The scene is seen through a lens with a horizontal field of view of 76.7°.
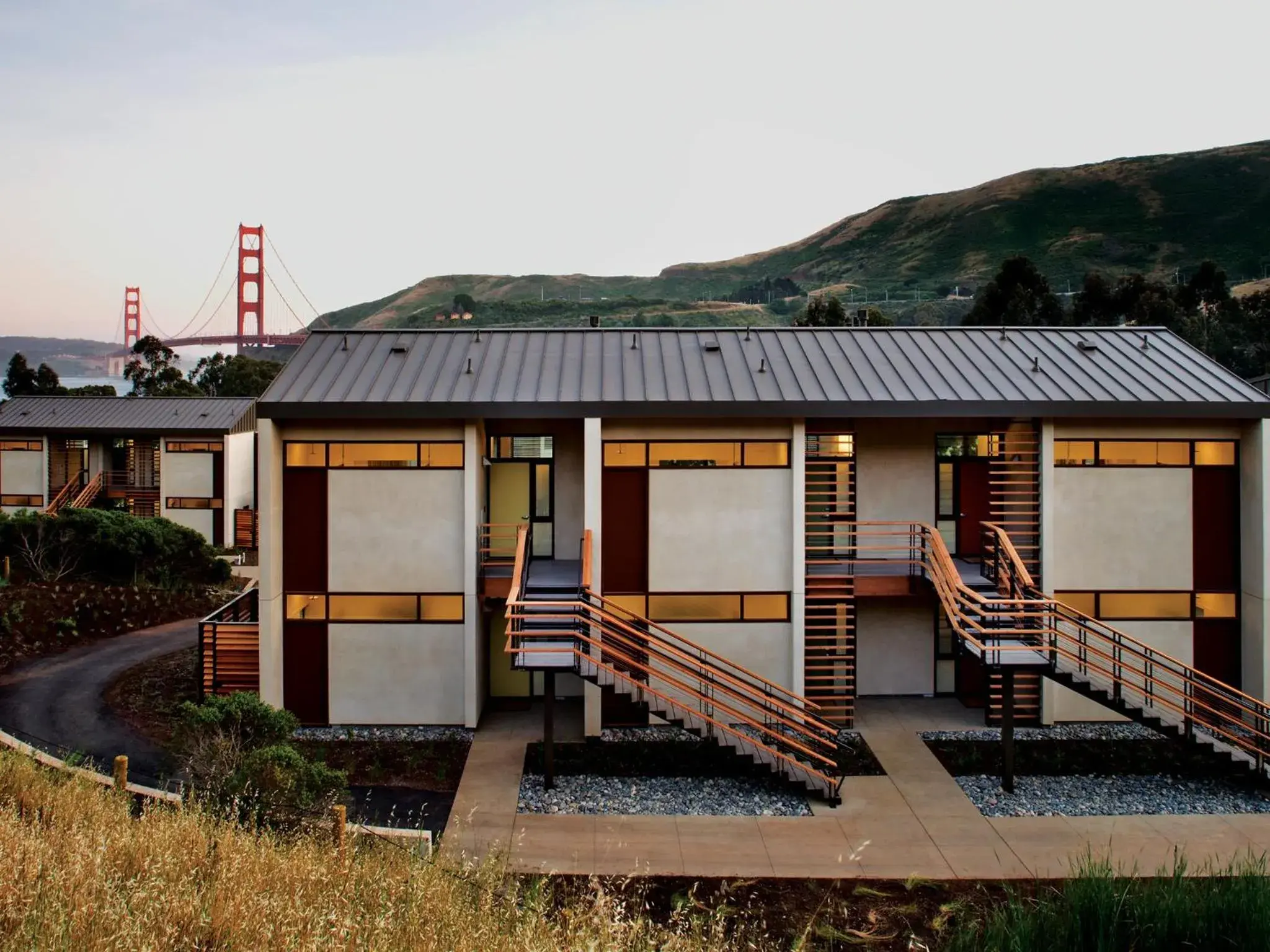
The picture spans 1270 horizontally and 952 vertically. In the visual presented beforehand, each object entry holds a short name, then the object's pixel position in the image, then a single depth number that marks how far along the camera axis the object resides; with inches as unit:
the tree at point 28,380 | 2241.6
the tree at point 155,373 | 2571.4
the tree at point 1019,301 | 1979.6
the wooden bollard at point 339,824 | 357.4
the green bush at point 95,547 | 930.1
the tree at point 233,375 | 2623.0
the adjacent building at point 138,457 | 1333.7
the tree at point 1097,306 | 2012.8
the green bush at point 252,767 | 390.0
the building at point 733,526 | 598.5
